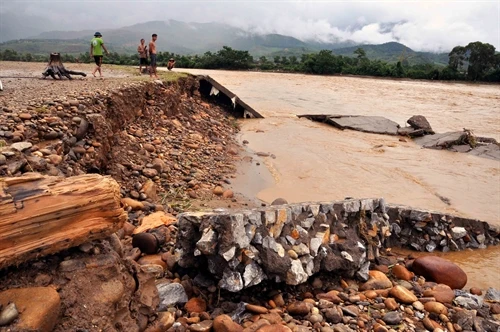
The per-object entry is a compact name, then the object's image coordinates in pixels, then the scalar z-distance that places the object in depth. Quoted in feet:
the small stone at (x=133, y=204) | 17.16
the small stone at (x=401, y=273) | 13.55
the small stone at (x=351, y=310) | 10.58
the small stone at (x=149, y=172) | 20.90
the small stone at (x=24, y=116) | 15.17
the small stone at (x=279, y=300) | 10.80
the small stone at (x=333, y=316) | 10.19
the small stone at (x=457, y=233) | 17.65
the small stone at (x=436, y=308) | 11.18
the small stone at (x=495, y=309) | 12.29
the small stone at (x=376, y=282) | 12.46
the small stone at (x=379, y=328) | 10.03
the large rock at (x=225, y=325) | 9.11
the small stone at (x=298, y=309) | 10.27
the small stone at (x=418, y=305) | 11.32
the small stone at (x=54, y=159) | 13.69
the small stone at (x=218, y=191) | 22.34
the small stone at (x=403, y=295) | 11.57
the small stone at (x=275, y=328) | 8.99
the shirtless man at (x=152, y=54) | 37.54
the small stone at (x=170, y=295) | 10.13
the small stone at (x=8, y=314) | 6.35
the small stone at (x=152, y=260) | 12.50
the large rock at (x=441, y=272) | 13.57
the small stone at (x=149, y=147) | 23.80
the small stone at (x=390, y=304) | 11.19
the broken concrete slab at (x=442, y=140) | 42.63
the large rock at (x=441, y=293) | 12.00
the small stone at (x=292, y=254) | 11.40
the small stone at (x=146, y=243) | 13.34
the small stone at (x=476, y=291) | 13.57
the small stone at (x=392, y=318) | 10.52
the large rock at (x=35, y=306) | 6.52
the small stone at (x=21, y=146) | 12.15
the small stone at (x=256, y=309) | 10.12
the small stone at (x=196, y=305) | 10.21
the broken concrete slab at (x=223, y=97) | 46.32
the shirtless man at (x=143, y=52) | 41.78
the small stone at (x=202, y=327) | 9.18
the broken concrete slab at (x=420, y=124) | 47.32
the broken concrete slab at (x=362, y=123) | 48.46
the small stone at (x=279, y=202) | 20.34
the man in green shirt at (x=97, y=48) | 33.88
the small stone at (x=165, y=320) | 8.96
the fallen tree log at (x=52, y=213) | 7.24
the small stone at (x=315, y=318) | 10.07
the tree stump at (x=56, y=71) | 30.30
